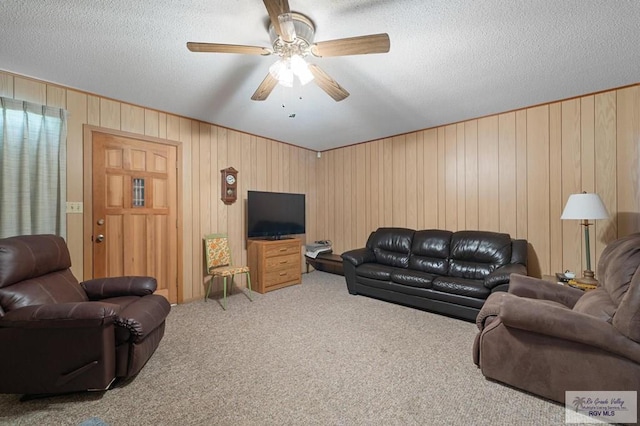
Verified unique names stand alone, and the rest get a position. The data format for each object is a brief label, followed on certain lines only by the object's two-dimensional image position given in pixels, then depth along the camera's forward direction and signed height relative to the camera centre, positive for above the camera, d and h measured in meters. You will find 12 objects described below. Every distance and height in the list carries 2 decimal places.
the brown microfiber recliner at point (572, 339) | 1.43 -0.80
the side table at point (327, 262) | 4.61 -0.93
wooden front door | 2.92 +0.05
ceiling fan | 1.59 +1.13
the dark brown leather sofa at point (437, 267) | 2.87 -0.73
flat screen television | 4.13 -0.02
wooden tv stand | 3.96 -0.80
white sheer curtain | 2.34 +0.44
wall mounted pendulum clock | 3.98 +0.44
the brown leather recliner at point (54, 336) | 1.58 -0.77
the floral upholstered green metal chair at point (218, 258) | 3.47 -0.64
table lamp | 2.41 +0.01
